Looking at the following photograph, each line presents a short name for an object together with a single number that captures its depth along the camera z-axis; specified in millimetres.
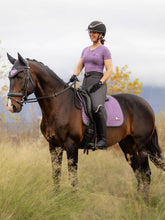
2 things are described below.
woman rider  11352
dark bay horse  9969
